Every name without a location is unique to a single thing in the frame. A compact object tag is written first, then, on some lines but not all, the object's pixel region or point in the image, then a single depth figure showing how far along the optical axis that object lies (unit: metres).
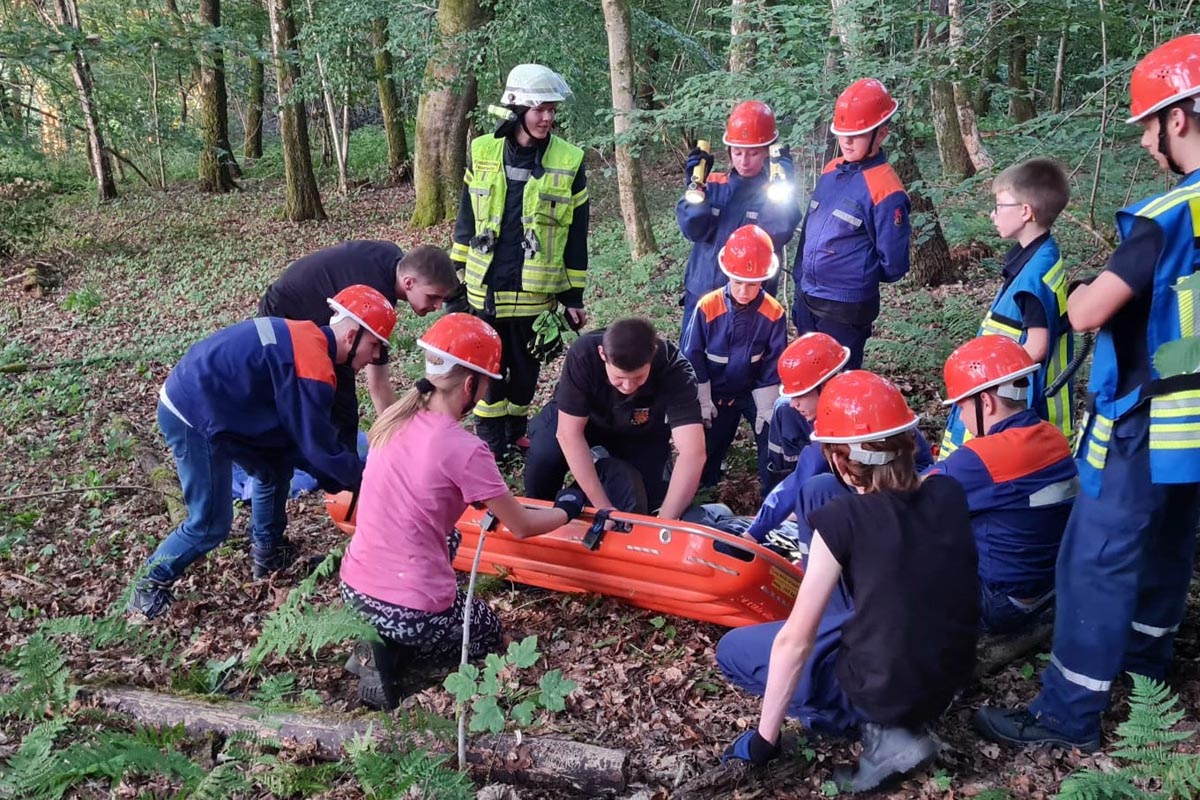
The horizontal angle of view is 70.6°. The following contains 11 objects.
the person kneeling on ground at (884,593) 2.53
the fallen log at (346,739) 2.81
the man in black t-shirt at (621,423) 3.91
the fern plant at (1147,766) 2.28
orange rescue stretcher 3.55
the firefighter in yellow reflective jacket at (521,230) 5.18
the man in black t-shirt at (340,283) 4.70
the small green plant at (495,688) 2.38
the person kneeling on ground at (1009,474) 3.21
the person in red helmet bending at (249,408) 3.88
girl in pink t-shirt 3.26
